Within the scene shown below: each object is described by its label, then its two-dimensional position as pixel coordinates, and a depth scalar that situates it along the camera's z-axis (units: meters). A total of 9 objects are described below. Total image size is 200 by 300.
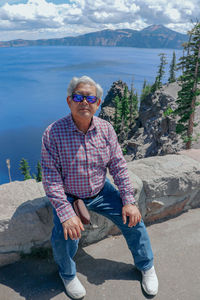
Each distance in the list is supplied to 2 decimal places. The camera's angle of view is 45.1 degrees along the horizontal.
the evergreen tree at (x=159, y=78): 59.02
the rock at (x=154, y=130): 33.81
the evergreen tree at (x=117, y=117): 62.91
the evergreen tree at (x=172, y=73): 67.60
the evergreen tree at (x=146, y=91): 67.11
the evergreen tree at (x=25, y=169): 46.06
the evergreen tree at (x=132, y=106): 67.12
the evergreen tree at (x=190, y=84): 15.97
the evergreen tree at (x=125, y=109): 60.19
